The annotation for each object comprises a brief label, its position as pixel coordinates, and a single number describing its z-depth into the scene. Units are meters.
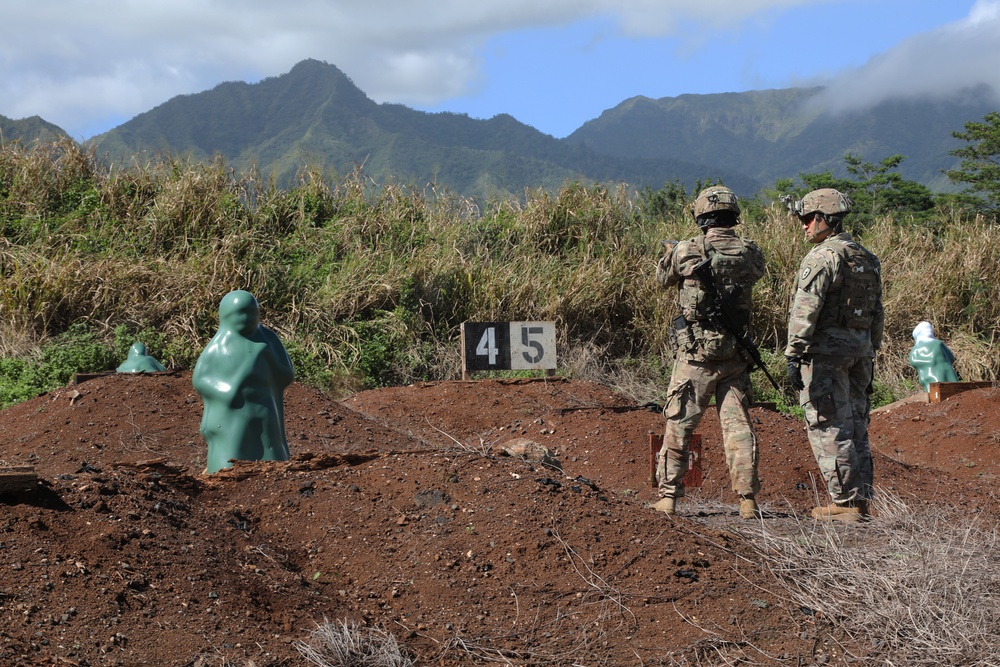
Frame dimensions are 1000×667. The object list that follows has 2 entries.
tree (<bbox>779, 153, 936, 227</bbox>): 30.20
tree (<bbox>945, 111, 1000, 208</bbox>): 28.84
